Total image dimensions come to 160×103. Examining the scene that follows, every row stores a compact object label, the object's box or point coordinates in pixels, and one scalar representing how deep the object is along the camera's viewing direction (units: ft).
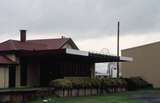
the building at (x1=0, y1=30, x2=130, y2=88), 81.45
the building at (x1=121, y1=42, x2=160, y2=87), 119.68
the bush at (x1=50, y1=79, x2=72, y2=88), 76.52
